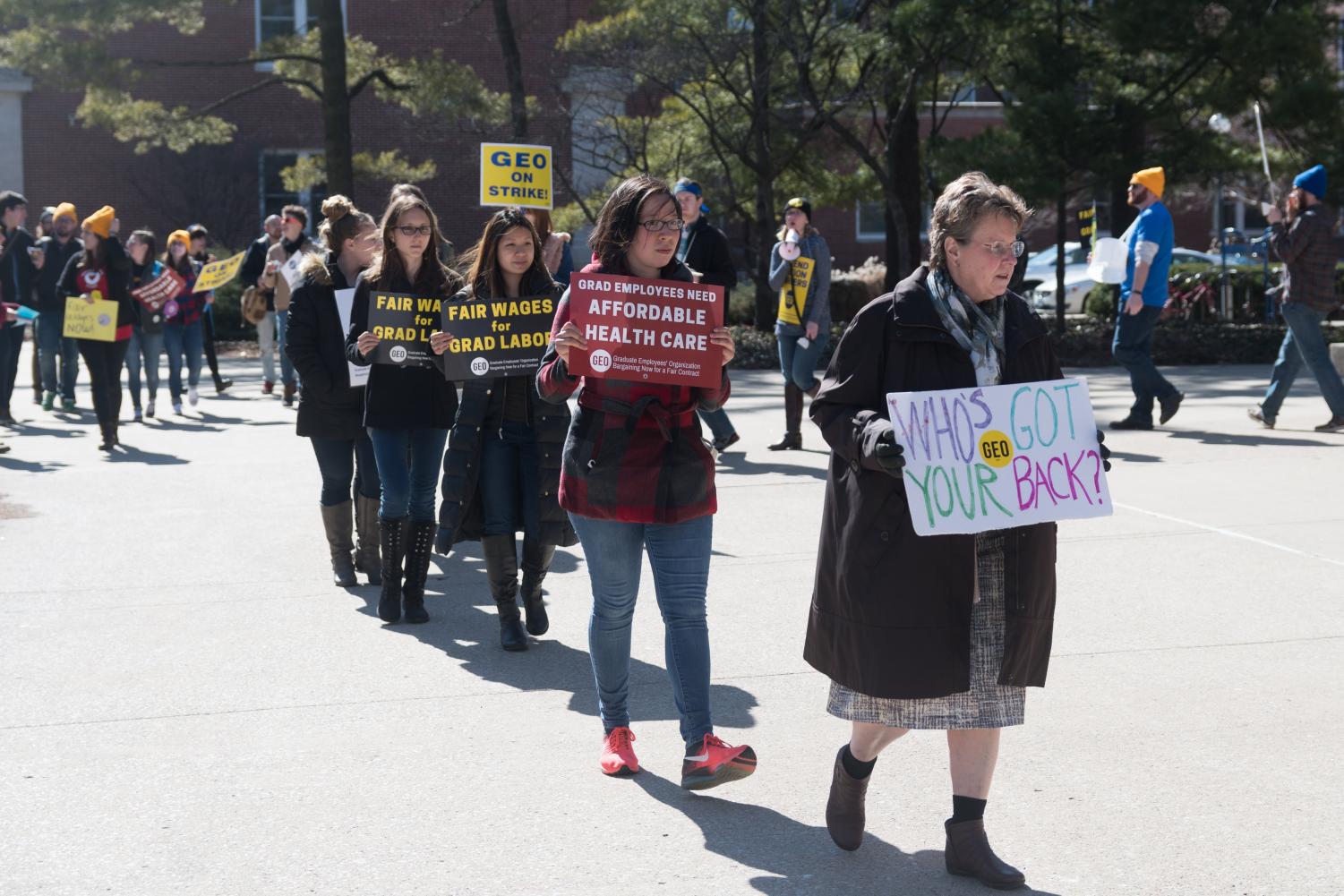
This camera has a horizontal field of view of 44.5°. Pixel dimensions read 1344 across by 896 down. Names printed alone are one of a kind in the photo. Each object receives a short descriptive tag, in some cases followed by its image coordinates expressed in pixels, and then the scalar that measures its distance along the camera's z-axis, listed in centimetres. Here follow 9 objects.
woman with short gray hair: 406
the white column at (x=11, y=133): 3588
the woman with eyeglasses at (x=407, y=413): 721
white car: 3056
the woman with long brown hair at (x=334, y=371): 782
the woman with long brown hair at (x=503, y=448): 666
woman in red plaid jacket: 488
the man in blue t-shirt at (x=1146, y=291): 1258
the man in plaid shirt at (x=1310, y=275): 1226
